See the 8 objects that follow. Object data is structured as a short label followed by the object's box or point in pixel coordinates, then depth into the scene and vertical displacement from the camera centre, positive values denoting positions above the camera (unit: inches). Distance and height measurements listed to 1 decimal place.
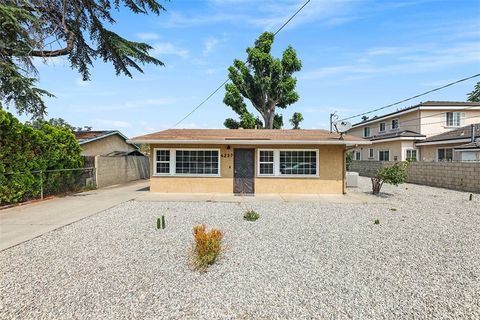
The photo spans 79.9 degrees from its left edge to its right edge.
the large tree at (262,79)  1088.8 +314.6
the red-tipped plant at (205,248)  187.2 -60.2
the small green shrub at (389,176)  515.5 -30.7
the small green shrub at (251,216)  321.7 -63.7
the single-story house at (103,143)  746.2 +48.8
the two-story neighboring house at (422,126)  990.4 +124.3
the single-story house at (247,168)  522.9 -14.6
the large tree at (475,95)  2054.4 +478.6
